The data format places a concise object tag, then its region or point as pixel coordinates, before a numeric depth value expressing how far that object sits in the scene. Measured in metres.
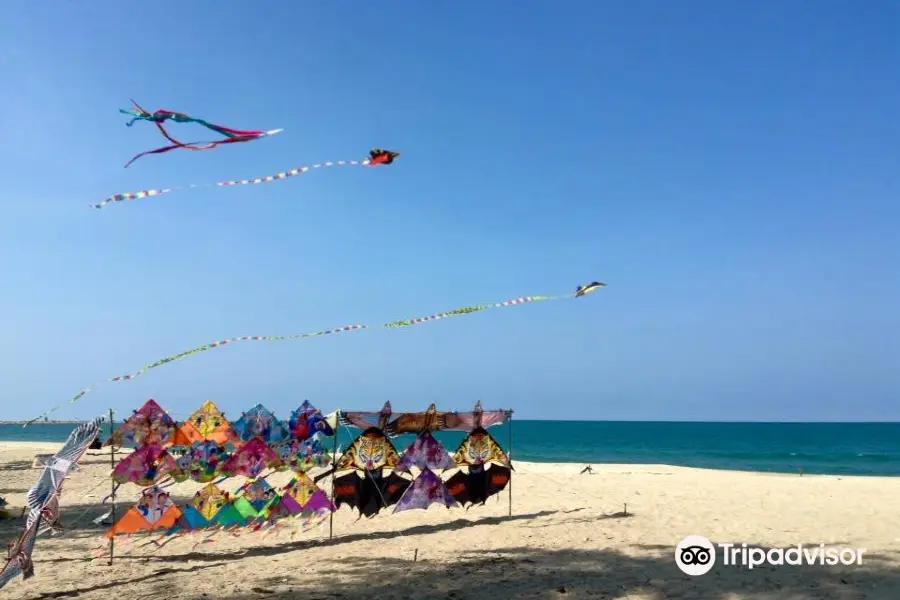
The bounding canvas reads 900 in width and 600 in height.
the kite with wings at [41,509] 7.17
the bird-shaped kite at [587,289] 8.69
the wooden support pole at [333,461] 10.53
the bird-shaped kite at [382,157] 6.85
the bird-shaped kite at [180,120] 5.75
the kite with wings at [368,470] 11.06
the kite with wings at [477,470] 11.85
